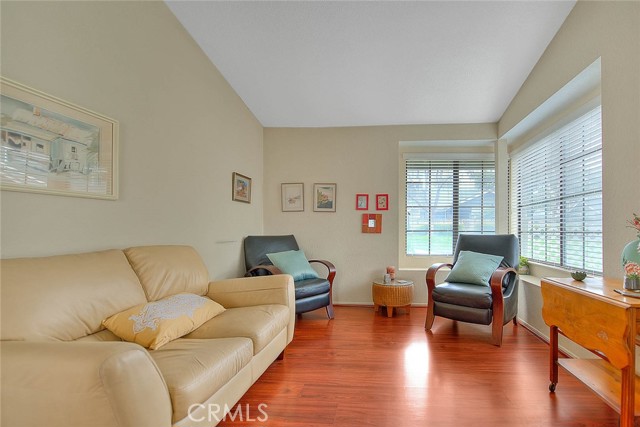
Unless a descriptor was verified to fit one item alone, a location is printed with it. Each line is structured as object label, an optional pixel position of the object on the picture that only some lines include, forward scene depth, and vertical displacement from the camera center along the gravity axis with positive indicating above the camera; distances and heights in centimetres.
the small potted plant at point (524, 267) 356 -58
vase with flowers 149 -23
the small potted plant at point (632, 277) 148 -29
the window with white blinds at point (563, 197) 252 +22
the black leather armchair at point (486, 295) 272 -74
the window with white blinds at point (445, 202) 423 +22
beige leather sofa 94 -53
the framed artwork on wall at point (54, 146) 135 +35
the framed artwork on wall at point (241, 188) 338 +32
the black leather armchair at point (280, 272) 316 -60
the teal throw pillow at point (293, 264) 341 -57
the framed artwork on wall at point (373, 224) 410 -10
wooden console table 134 -58
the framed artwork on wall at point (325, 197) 417 +27
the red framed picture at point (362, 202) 413 +20
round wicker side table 359 -94
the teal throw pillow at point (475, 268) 305 -53
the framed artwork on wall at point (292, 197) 421 +26
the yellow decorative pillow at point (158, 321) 146 -56
